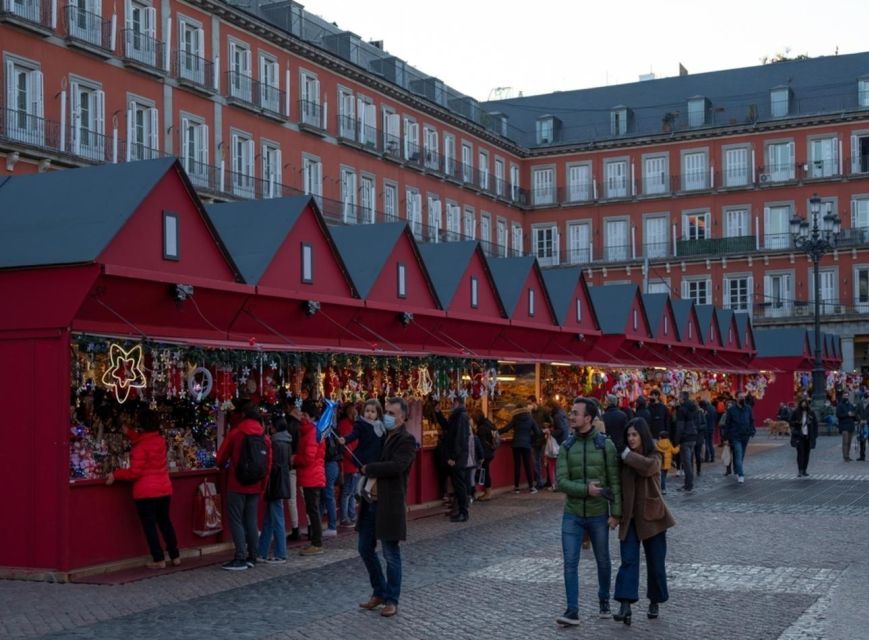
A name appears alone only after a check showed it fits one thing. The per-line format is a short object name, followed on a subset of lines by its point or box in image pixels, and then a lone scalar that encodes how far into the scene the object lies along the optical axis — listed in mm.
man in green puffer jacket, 10625
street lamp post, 40194
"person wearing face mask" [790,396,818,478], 26234
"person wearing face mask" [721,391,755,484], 24625
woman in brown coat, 10742
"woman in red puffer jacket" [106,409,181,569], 13984
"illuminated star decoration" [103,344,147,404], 14000
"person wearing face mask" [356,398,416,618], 11078
